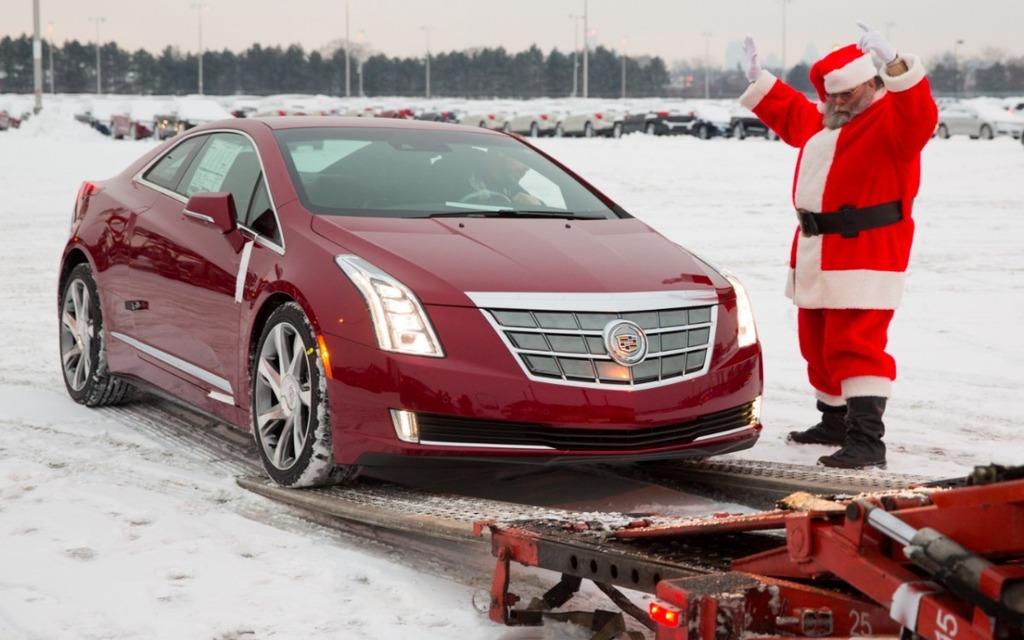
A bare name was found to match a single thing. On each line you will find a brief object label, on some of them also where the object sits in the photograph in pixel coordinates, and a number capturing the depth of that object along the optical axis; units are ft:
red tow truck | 8.54
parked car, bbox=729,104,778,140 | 140.97
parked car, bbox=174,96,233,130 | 132.36
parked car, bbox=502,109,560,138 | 159.02
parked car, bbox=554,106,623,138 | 154.20
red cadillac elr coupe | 14.98
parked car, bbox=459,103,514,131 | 164.45
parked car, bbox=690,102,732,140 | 144.05
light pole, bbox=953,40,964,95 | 433.48
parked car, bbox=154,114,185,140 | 132.67
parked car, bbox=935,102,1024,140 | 129.90
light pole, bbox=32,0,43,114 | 142.31
